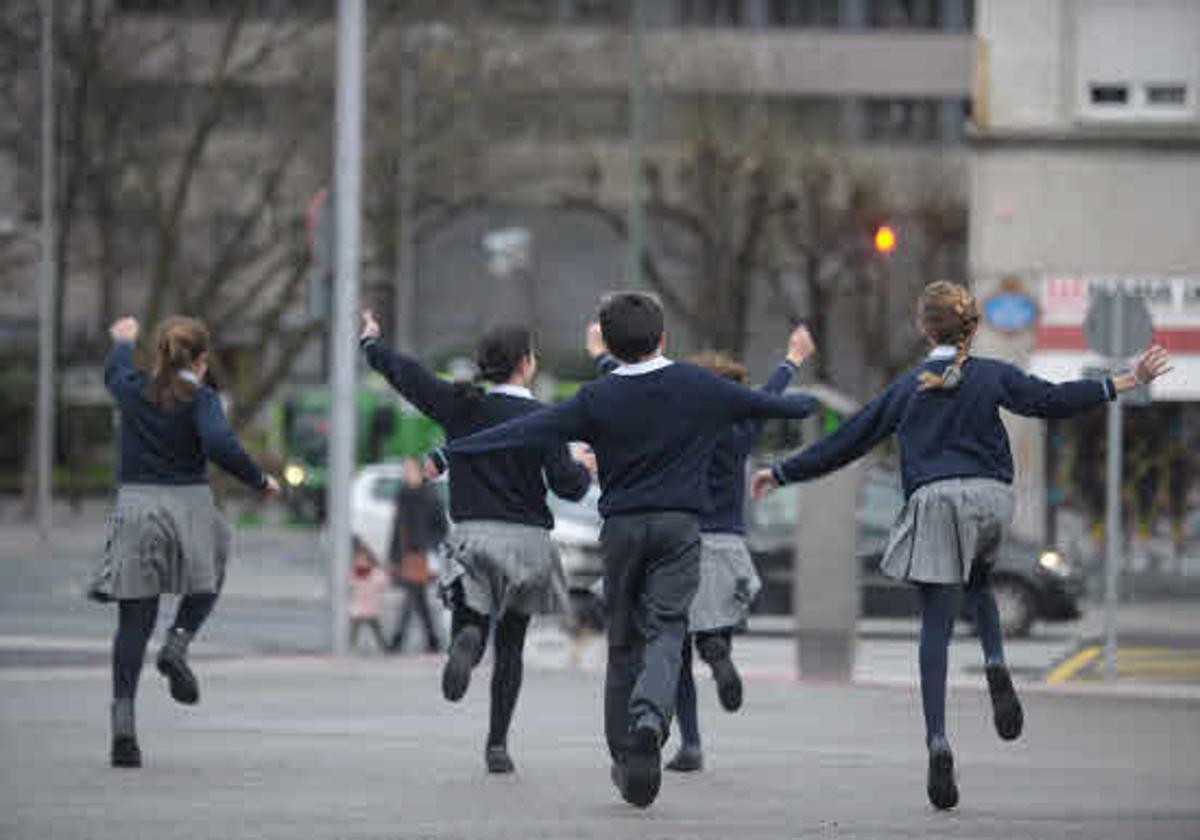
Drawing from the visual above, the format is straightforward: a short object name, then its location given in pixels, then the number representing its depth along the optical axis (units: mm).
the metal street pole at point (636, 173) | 34344
